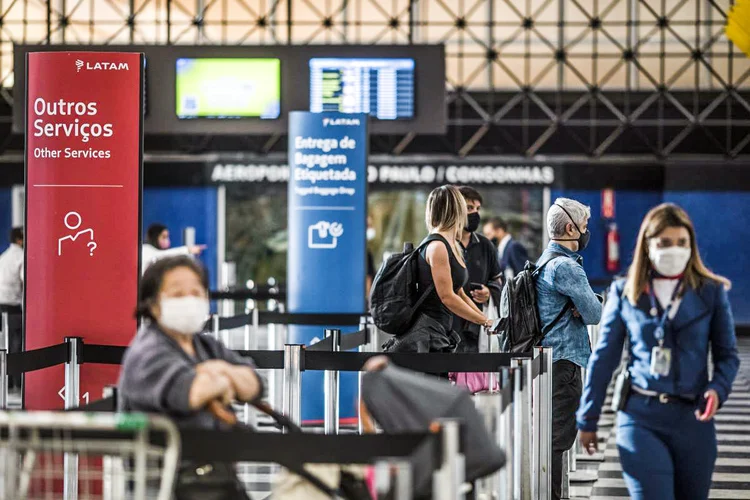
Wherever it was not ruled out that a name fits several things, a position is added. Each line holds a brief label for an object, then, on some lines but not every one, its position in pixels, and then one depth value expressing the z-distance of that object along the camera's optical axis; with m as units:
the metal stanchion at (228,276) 35.19
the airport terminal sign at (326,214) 22.77
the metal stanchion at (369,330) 19.07
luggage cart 7.30
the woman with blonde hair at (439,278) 13.84
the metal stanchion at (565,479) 15.96
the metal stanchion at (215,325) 20.70
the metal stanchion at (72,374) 14.14
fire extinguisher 49.56
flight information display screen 25.70
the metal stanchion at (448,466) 7.44
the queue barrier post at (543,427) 13.50
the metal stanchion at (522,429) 12.35
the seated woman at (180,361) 8.24
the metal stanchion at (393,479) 6.93
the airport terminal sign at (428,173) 49.94
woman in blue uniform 9.28
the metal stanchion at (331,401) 14.27
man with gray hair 13.65
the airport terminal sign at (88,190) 14.77
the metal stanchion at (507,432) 11.12
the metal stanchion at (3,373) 12.66
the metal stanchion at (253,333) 22.10
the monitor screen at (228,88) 25.48
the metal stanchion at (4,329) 24.05
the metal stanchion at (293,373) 13.74
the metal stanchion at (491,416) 9.87
